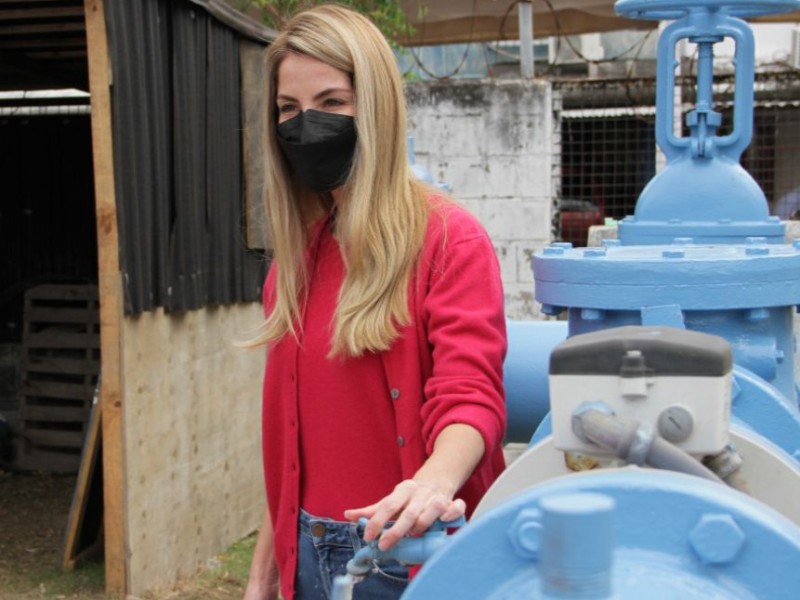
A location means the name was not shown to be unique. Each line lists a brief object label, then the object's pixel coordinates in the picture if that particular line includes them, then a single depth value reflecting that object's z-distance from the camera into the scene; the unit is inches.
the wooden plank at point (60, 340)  317.1
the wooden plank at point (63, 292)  323.6
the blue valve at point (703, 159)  127.5
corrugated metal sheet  186.9
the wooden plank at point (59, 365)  315.0
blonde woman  71.5
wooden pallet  314.0
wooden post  181.0
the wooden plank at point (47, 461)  311.1
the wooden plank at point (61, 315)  320.5
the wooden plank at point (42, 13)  220.4
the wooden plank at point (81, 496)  209.2
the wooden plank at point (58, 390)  314.0
